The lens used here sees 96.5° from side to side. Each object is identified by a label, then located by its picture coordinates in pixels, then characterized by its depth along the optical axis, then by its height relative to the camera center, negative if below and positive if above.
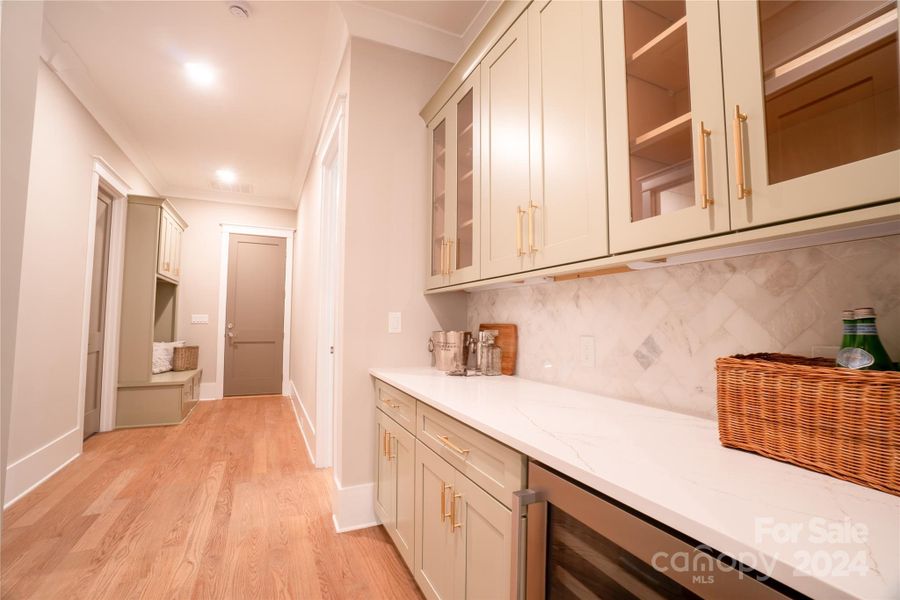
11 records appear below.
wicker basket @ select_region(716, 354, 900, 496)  0.65 -0.16
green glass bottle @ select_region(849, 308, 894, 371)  0.75 -0.04
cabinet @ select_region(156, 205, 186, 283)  4.50 +0.96
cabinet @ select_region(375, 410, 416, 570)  1.71 -0.74
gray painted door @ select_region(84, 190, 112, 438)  3.80 +0.06
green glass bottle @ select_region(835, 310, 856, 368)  0.78 -0.03
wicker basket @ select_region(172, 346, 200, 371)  4.92 -0.42
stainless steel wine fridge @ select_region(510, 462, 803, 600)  0.57 -0.40
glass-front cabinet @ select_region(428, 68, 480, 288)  1.98 +0.74
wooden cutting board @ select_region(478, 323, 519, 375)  2.09 -0.10
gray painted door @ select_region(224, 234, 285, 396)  5.86 +0.12
